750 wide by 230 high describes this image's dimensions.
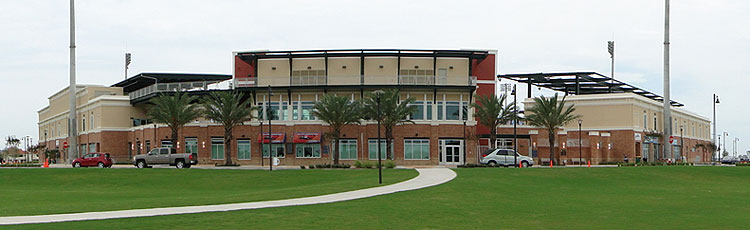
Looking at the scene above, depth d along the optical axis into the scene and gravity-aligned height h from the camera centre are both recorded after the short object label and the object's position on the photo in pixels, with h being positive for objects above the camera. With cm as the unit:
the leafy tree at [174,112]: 7206 +164
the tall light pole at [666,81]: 7269 +451
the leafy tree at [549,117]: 7125 +113
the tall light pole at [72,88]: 7425 +417
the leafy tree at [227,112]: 7088 +160
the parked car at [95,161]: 6775 -278
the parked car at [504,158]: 6353 -243
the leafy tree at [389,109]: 6862 +179
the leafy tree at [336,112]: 6900 +154
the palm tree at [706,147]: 10790 -268
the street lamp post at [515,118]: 6074 +94
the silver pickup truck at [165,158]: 6372 -238
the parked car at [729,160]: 9872 -412
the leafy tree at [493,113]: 7075 +149
